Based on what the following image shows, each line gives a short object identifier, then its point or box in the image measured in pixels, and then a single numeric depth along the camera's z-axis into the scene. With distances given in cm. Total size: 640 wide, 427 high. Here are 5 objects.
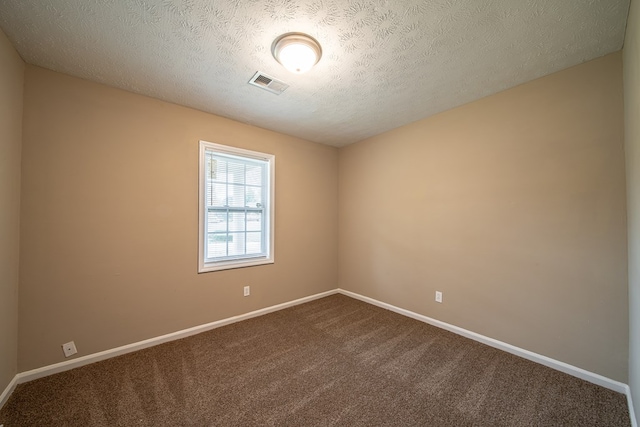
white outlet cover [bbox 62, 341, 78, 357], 202
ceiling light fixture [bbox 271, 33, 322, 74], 162
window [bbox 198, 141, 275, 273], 281
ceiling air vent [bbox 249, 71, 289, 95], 209
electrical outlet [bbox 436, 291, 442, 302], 281
